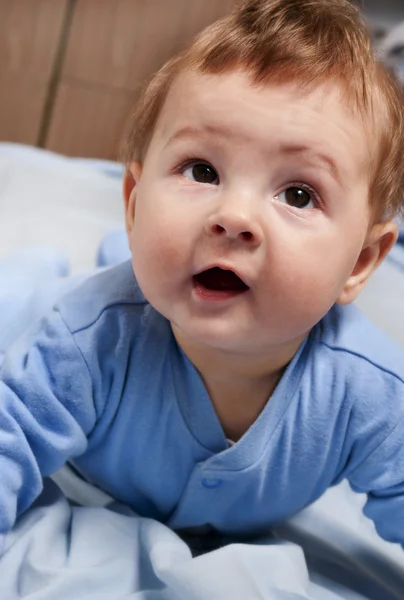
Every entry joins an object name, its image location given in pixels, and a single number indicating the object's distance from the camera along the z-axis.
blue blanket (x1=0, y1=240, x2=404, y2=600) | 0.75
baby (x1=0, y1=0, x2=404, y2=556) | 0.69
